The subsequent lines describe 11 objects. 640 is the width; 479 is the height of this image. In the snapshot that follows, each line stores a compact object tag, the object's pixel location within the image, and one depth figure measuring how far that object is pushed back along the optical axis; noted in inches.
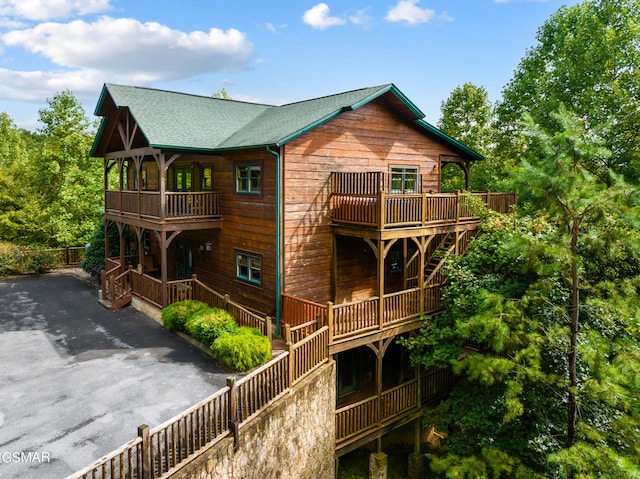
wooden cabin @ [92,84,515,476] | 544.7
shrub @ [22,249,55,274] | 986.7
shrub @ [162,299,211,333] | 566.8
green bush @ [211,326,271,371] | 447.5
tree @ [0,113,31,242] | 1068.5
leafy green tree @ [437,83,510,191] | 1167.0
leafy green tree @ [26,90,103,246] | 1072.8
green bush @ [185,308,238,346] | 508.4
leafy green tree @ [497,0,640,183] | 820.0
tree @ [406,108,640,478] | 337.4
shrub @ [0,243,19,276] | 962.1
